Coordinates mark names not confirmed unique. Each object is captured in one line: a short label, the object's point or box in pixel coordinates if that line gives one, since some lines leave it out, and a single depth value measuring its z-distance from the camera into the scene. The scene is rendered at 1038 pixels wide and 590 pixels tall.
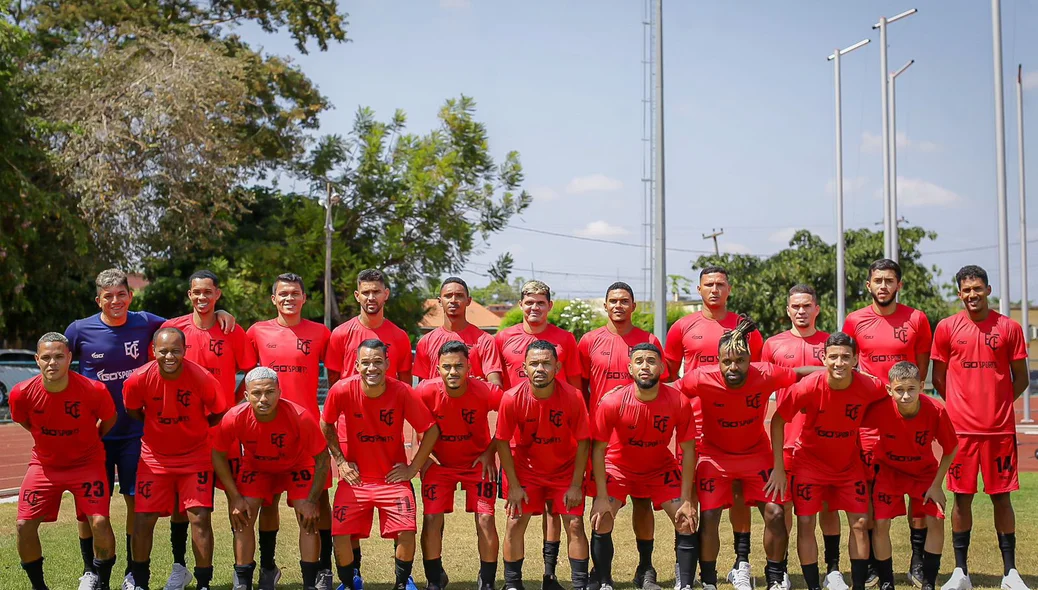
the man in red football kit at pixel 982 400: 7.75
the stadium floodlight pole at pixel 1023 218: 26.78
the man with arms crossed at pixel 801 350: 7.66
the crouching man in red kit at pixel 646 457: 7.17
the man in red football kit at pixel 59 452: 7.20
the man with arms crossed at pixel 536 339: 8.05
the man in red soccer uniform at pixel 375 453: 7.15
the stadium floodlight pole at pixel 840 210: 26.12
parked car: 24.89
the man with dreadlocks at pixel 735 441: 7.23
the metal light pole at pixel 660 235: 14.80
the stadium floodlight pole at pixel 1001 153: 15.35
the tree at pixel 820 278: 37.56
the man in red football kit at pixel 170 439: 7.21
